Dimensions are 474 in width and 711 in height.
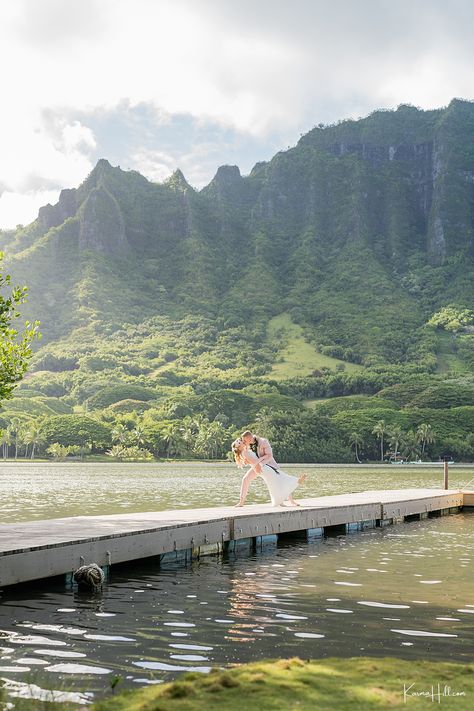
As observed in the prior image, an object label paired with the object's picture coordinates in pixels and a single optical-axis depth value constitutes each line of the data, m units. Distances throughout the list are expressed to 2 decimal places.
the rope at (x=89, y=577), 13.47
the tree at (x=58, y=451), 155.00
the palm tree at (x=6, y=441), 154.62
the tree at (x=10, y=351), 18.05
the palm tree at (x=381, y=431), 155.65
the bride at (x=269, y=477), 20.44
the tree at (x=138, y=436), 157.88
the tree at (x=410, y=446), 154.12
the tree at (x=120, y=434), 159.62
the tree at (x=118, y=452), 154.74
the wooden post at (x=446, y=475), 35.84
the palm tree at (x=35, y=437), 158.38
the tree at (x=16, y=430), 160.75
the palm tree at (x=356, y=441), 154.12
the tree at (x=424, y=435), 156.00
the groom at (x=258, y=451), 20.30
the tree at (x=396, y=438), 153.62
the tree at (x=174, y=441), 156.62
